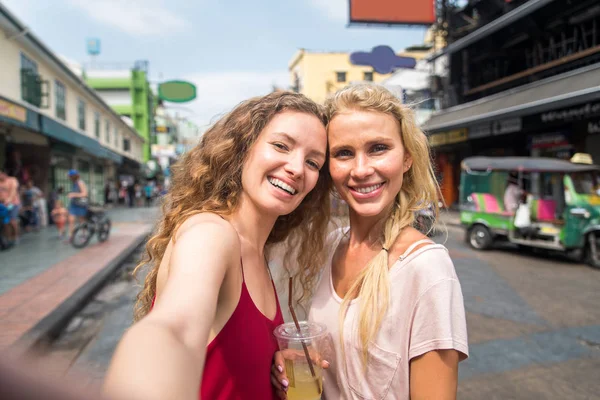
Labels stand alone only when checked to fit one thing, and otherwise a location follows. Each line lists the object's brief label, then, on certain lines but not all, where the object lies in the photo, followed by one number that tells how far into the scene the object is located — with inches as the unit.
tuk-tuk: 314.0
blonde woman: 50.5
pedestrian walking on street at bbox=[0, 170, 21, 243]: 358.5
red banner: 410.0
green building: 1406.3
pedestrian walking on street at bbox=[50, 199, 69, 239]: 415.5
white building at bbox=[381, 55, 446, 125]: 763.9
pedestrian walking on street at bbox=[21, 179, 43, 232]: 482.9
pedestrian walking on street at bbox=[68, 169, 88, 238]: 389.4
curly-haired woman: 31.9
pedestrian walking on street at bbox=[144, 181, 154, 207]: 1218.8
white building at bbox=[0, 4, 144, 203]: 441.1
